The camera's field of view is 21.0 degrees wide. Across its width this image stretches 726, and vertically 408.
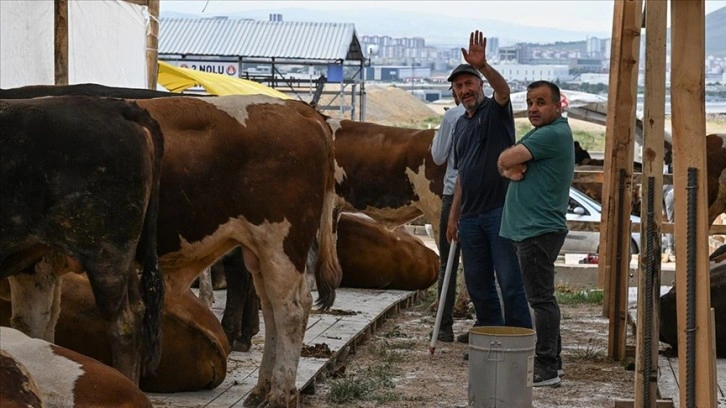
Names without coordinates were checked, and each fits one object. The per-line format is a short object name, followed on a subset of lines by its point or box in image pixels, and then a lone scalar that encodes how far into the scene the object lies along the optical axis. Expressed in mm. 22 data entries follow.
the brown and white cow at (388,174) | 21172
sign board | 60255
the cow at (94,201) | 9314
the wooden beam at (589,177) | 24412
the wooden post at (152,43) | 22468
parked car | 32117
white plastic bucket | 12345
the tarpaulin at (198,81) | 28531
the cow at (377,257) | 21381
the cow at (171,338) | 11581
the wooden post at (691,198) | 9452
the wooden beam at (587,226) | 23599
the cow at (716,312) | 14474
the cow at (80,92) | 12067
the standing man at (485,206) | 14543
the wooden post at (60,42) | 16348
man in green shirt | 13733
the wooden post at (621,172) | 16047
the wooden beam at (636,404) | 11278
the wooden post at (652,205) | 10754
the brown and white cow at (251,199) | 11917
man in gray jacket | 17609
